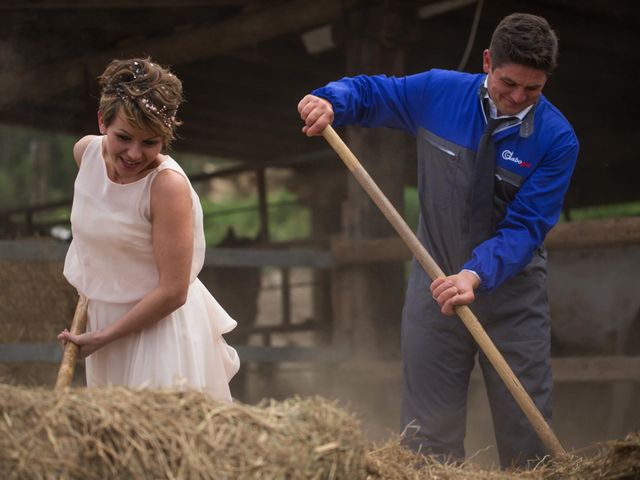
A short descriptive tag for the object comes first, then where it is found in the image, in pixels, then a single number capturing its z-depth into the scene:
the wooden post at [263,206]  9.57
